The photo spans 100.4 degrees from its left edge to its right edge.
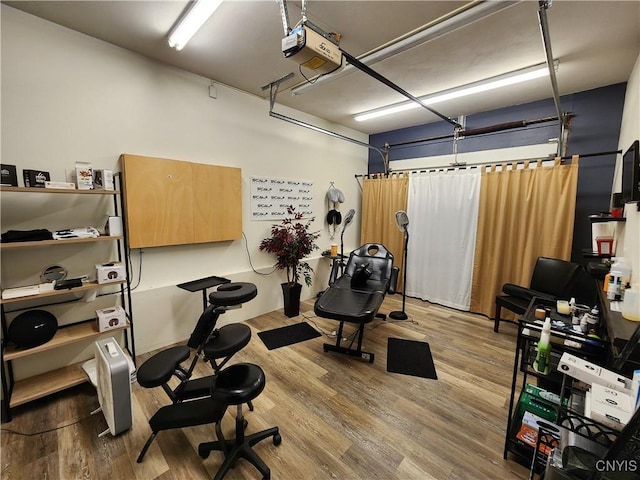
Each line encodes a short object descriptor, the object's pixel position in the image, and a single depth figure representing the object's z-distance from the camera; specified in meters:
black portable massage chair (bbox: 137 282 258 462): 1.52
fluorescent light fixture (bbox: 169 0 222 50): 1.82
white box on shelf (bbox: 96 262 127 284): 2.17
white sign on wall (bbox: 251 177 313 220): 3.62
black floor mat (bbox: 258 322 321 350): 3.01
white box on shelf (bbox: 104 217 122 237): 2.23
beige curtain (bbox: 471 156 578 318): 3.17
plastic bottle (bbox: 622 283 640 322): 1.30
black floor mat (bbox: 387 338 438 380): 2.55
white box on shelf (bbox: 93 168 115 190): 2.20
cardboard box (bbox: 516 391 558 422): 1.60
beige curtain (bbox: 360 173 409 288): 4.65
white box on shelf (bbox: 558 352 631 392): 1.13
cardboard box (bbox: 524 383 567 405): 1.64
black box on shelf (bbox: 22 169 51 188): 1.87
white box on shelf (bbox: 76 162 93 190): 2.06
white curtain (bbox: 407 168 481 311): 3.91
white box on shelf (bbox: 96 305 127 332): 2.19
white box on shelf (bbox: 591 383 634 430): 1.03
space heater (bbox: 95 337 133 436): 1.73
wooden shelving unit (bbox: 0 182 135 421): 1.85
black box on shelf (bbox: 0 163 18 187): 1.78
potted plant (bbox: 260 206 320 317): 3.63
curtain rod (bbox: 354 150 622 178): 2.95
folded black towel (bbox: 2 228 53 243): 1.82
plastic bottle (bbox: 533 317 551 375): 1.40
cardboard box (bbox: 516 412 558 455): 1.56
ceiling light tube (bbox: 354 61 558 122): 2.64
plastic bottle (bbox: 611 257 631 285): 1.67
